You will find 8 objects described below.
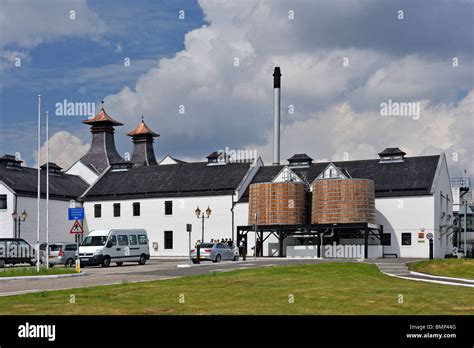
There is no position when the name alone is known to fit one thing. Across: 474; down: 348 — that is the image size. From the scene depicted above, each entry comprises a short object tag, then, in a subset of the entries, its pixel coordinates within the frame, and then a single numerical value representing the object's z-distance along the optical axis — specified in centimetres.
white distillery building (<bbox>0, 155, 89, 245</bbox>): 7138
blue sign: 3660
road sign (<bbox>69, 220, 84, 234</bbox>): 3584
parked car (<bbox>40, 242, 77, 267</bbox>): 4609
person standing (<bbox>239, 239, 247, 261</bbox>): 6127
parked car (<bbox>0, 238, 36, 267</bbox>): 4600
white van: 4309
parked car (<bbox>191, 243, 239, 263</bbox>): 4919
